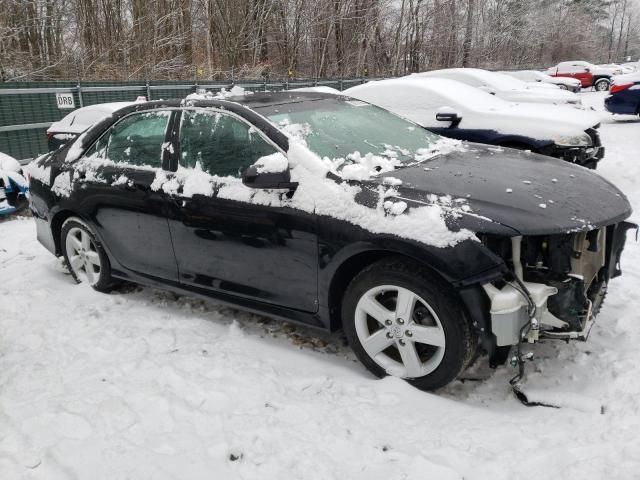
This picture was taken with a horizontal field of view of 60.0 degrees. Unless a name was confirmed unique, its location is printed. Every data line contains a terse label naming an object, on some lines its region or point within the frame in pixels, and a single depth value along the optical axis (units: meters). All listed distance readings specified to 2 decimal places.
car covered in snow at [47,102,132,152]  8.84
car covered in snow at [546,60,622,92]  30.33
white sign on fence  12.02
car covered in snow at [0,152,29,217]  7.11
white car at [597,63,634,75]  30.67
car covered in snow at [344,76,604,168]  6.90
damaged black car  2.81
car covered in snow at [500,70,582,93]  23.44
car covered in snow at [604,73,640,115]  13.85
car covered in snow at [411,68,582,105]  11.19
